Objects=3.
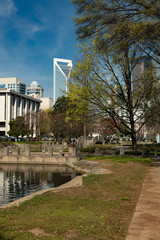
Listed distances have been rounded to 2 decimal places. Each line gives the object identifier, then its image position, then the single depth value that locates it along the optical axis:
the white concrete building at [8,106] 121.44
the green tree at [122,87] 27.73
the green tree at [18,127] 82.94
